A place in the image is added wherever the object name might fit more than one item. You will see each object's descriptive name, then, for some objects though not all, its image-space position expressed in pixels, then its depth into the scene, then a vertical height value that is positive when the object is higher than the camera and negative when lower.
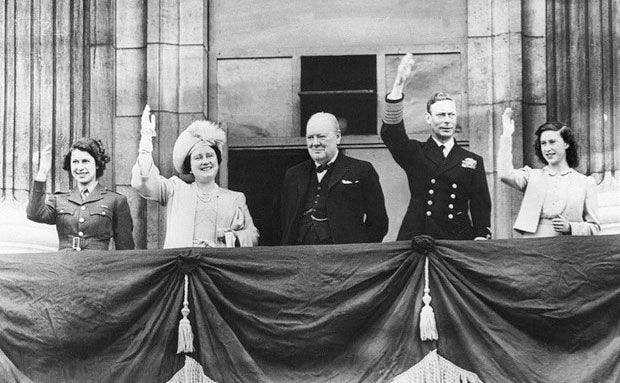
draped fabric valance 12.89 -0.83
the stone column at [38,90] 15.71 +1.20
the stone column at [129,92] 15.98 +1.20
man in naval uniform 13.54 +0.24
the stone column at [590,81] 15.33 +1.25
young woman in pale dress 13.51 +0.19
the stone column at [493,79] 15.62 +1.31
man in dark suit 13.64 +0.11
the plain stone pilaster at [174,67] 16.05 +1.45
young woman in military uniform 13.91 +0.02
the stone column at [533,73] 15.67 +1.35
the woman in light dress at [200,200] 13.73 +0.10
